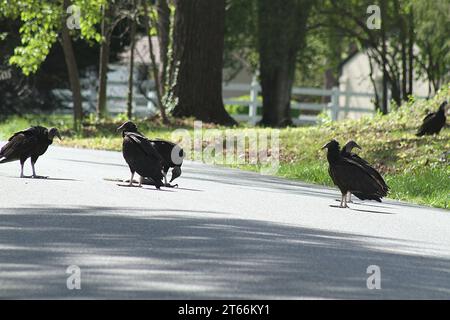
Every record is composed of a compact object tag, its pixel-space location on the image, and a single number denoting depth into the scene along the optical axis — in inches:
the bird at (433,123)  913.5
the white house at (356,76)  2475.4
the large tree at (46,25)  1280.8
